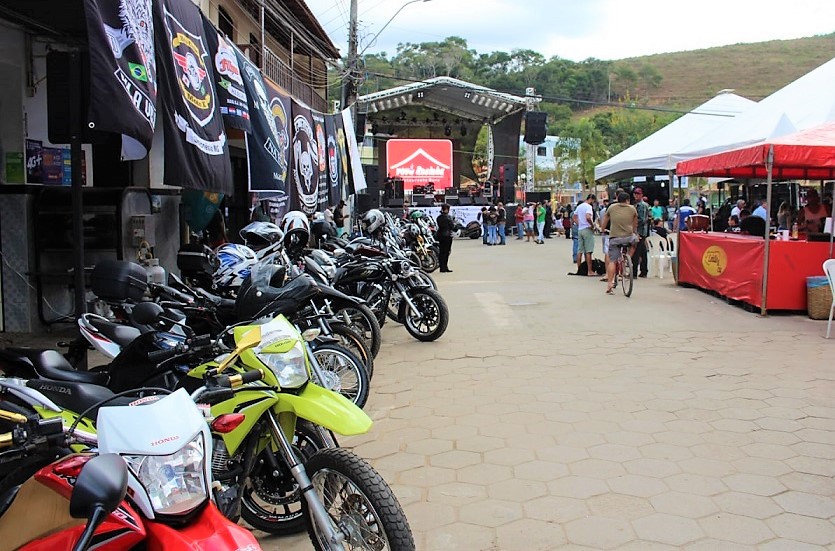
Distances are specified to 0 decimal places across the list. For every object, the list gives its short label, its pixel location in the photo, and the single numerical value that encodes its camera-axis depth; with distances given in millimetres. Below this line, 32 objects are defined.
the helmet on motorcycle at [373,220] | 10953
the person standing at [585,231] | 14227
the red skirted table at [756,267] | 9406
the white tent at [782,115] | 13125
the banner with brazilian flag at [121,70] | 4367
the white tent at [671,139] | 18156
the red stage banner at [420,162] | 34156
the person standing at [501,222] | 25828
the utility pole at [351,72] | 20050
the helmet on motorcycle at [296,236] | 6938
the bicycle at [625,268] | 11281
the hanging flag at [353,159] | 16641
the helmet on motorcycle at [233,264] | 6219
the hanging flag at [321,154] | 12820
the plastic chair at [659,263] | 14188
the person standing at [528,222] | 28016
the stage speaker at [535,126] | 29172
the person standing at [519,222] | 29720
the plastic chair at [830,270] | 7766
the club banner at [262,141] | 8070
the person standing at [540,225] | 26969
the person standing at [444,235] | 15516
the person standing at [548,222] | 31152
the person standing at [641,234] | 13812
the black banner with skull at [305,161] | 11016
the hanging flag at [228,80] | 6906
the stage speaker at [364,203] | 24625
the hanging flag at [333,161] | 14133
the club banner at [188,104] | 5695
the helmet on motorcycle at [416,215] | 17612
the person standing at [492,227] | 25875
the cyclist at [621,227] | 11289
